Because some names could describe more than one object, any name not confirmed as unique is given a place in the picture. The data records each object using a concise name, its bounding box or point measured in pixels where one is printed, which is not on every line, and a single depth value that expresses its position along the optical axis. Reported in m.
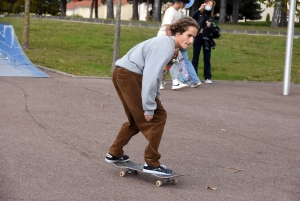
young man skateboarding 5.71
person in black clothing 13.68
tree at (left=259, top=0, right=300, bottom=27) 47.34
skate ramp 13.98
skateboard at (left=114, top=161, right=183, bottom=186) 5.97
